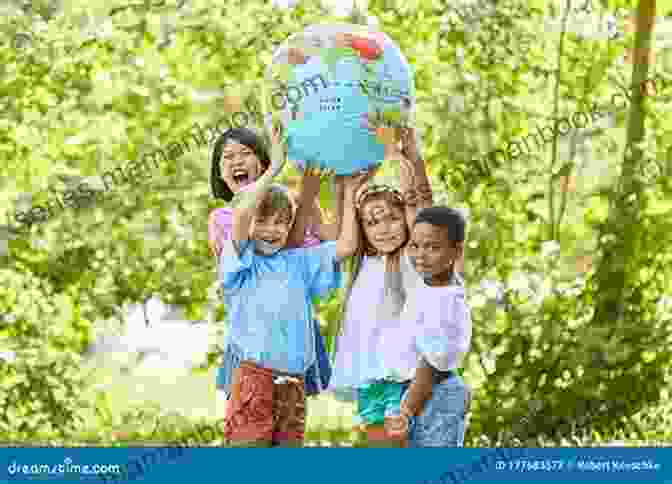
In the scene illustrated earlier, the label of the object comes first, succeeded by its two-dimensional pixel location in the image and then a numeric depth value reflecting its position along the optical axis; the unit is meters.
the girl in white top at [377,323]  7.87
